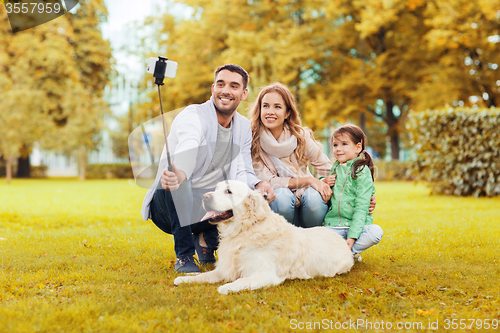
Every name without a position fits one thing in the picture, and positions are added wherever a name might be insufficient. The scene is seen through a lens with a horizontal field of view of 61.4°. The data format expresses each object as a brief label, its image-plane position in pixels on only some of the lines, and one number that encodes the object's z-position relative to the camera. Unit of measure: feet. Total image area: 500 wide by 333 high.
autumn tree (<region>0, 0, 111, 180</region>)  71.26
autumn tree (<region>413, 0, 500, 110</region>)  61.46
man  13.48
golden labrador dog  12.13
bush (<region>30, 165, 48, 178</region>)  108.06
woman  14.71
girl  13.62
